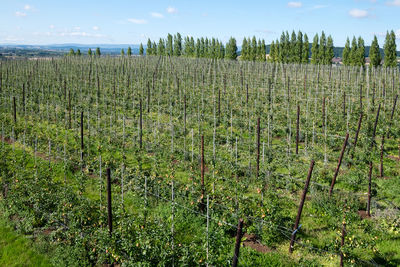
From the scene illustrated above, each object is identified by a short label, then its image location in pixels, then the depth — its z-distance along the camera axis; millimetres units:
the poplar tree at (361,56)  47719
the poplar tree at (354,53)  48475
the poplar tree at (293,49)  56969
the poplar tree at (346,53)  50500
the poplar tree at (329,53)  53188
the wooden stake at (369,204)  9758
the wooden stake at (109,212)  7642
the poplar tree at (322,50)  53500
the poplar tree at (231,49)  66188
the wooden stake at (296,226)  7781
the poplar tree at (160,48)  78562
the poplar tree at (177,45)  78500
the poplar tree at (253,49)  62253
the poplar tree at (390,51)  44031
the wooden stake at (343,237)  7271
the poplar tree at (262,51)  61938
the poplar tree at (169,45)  78650
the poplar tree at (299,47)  56719
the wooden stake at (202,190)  9961
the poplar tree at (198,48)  73294
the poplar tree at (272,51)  59531
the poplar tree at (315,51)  54562
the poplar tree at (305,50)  57016
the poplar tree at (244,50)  65000
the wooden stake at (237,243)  5516
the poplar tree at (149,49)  82050
